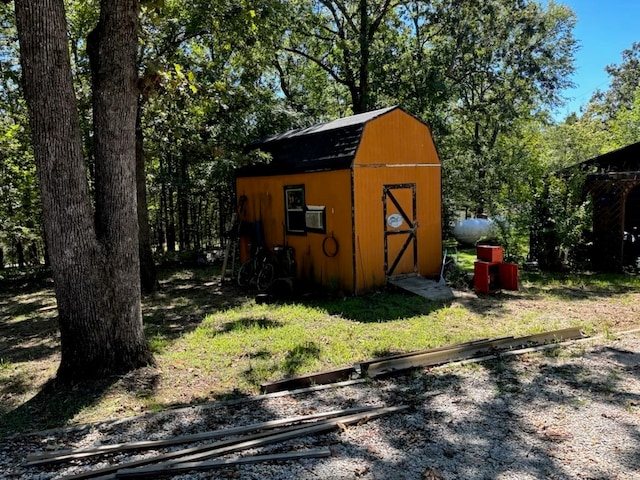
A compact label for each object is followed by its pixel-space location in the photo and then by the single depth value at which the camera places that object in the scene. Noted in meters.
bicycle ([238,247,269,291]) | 10.73
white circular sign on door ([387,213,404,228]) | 9.29
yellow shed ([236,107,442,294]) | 8.85
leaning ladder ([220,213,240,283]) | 11.21
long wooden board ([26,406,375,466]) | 3.36
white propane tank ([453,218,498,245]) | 16.25
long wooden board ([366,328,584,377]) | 5.08
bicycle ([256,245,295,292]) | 10.23
